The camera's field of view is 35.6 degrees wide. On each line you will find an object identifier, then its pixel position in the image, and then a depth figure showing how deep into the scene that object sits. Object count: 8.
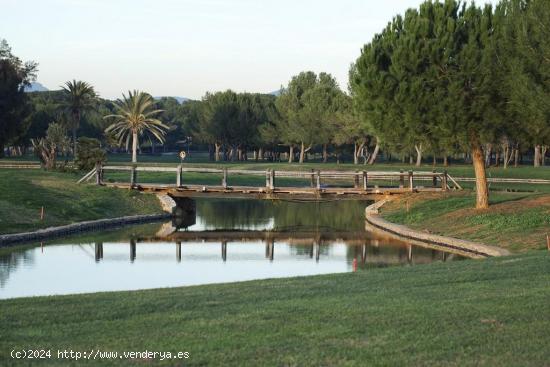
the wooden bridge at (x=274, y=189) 55.75
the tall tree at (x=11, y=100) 86.31
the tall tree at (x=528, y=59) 36.22
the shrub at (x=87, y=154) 69.88
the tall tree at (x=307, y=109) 125.50
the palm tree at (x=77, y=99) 128.88
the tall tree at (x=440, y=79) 42.00
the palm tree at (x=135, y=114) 123.25
